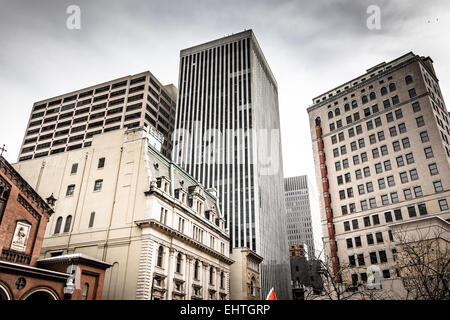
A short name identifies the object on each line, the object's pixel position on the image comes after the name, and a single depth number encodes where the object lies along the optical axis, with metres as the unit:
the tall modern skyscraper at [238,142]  105.19
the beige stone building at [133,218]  39.66
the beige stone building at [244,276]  63.66
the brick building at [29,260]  24.58
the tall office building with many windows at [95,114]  107.19
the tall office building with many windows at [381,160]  62.34
